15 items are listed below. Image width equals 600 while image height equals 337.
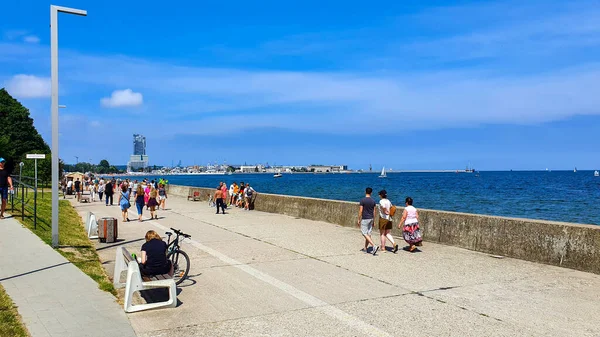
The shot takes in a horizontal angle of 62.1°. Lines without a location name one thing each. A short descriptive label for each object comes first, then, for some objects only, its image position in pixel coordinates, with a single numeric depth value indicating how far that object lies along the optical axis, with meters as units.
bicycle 8.62
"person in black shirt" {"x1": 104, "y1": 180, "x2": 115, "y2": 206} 28.38
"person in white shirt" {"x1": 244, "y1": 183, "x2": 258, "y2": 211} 25.34
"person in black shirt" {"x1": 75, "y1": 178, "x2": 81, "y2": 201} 32.88
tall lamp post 11.14
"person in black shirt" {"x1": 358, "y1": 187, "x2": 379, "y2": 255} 11.68
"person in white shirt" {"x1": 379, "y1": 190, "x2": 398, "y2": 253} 11.75
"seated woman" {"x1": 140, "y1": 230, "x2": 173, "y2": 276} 7.72
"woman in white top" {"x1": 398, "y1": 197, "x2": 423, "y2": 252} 11.62
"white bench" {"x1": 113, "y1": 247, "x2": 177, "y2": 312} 6.91
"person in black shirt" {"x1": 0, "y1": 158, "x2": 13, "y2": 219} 14.10
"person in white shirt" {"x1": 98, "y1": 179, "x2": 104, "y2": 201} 33.50
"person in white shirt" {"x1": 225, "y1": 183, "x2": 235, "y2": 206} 28.31
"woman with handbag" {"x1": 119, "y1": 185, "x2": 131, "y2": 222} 19.09
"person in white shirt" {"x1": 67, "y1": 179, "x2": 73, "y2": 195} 38.84
